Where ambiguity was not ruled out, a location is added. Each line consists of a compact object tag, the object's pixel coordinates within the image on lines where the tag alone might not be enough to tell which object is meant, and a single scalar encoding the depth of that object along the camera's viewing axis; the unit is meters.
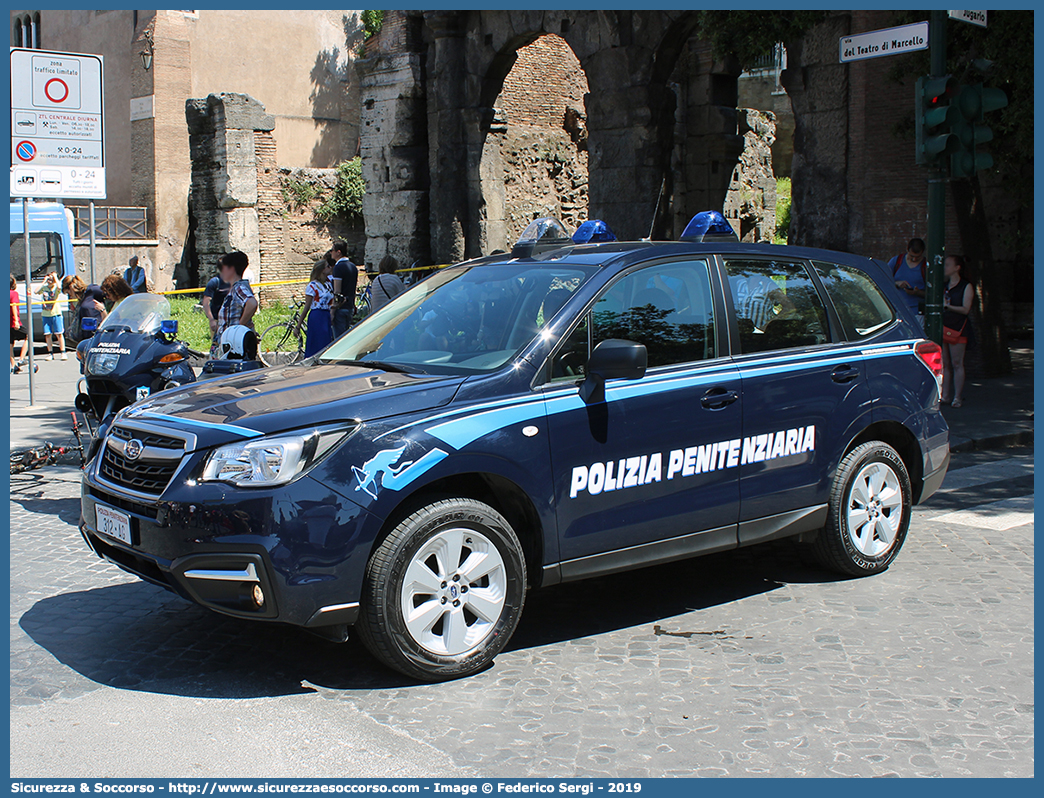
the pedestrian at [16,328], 19.38
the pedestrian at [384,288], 12.58
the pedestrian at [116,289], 8.67
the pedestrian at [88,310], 10.61
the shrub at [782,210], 35.91
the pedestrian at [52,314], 19.50
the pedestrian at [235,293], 9.16
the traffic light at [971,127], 9.34
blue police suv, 4.13
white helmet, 7.64
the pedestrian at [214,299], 10.65
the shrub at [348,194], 32.88
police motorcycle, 7.46
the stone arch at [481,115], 15.85
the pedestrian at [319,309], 12.80
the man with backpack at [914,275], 12.42
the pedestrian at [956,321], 11.72
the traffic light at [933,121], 9.38
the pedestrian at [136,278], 18.11
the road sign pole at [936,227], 9.52
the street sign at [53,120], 12.05
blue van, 21.95
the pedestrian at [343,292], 13.20
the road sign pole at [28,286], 11.82
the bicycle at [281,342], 16.41
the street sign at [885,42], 9.49
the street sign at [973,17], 9.54
